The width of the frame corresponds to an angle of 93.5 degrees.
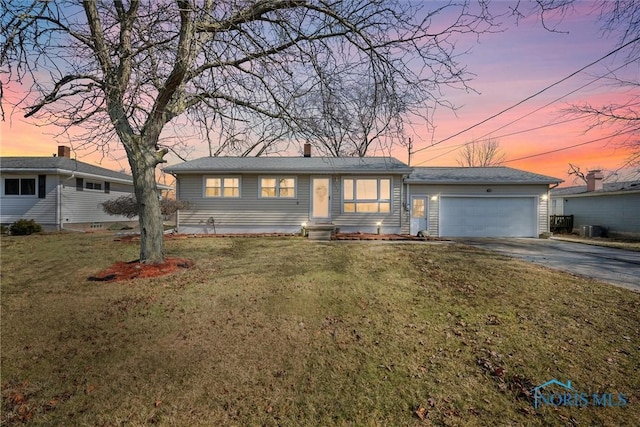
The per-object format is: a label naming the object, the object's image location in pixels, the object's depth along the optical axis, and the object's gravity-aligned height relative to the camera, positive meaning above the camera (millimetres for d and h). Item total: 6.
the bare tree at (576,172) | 35206 +4770
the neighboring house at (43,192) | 16734 +951
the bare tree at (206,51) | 4867 +2874
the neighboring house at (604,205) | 18656 +510
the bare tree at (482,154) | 35094 +7098
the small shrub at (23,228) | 15094 -963
